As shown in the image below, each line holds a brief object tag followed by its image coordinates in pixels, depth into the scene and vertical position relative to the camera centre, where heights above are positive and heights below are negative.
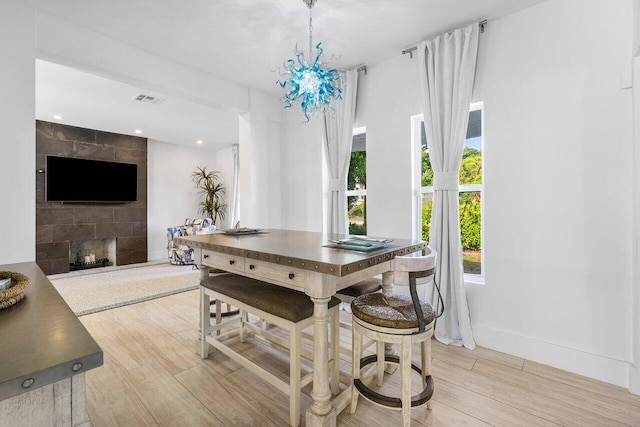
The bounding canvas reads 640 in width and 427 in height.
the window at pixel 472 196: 2.58 +0.16
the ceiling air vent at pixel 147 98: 3.84 +1.55
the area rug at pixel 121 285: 3.54 -1.05
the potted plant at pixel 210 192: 6.89 +0.53
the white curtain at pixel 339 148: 3.25 +0.75
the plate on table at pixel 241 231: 2.36 -0.15
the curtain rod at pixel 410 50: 2.78 +1.57
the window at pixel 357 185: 3.39 +0.34
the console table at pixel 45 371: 0.50 -0.28
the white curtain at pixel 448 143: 2.44 +0.62
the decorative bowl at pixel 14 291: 0.82 -0.23
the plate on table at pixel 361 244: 1.55 -0.17
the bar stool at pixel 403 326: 1.38 -0.55
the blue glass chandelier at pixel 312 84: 1.95 +0.87
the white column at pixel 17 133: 2.12 +0.61
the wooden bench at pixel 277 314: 1.57 -0.58
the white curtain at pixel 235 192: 6.72 +0.50
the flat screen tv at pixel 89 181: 5.03 +0.61
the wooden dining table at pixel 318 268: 1.36 -0.29
